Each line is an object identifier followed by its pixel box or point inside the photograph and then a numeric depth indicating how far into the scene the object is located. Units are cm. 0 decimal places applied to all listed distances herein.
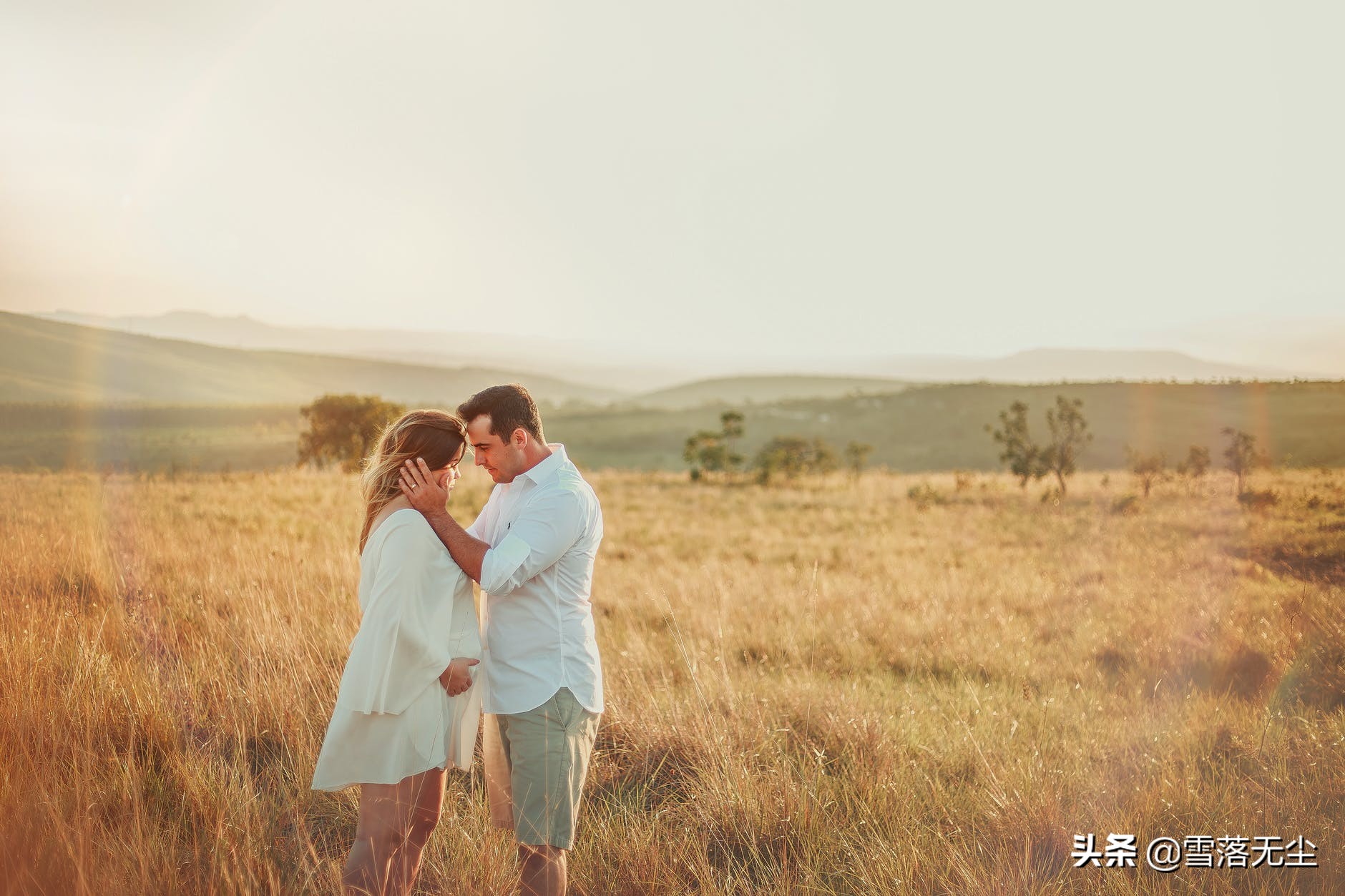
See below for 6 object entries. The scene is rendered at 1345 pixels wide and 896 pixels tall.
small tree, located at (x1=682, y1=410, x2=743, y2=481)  2823
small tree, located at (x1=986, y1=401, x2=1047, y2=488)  2341
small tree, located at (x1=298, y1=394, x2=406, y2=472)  2572
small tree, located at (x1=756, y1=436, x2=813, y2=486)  2708
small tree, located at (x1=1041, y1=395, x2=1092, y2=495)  2203
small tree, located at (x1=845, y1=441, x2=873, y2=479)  2912
